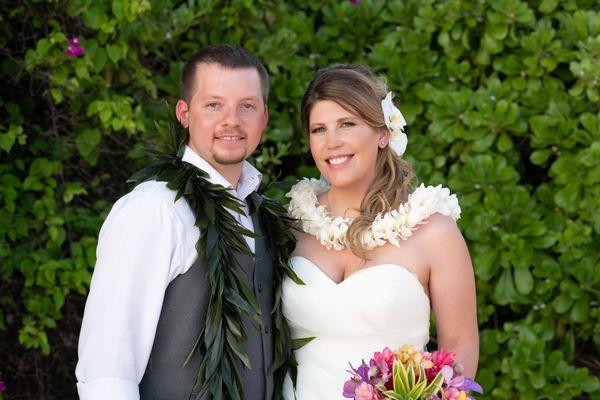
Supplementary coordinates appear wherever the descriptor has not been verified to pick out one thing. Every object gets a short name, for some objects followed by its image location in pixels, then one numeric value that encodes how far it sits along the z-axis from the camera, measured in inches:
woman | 119.3
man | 105.0
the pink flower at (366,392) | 87.0
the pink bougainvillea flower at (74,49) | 153.5
